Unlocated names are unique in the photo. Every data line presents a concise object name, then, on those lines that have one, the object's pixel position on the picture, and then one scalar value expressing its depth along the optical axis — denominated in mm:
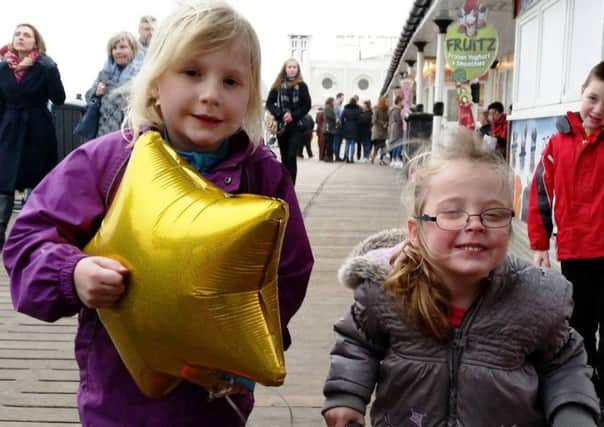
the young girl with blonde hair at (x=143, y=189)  1406
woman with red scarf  5965
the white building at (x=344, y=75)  71775
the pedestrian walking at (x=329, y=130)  20431
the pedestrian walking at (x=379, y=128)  19453
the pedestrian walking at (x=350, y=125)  19797
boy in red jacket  3092
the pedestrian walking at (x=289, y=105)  8914
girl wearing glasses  1689
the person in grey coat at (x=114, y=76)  5957
